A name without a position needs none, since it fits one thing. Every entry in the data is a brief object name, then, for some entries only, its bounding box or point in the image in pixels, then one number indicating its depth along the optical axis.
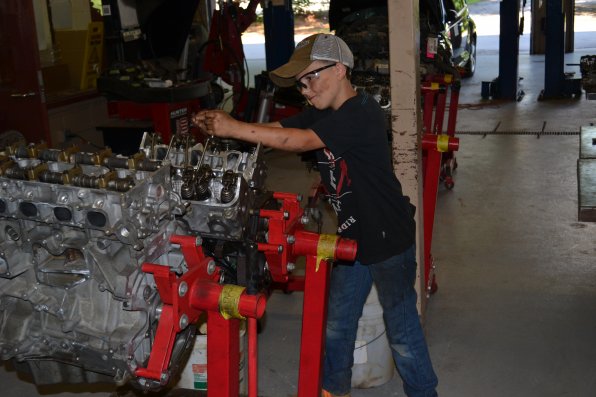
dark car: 6.56
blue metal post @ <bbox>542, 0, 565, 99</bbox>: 9.30
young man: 2.33
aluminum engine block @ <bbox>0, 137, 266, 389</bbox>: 2.13
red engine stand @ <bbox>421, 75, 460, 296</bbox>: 3.28
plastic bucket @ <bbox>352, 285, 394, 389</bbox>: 3.08
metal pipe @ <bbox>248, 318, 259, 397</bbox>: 2.11
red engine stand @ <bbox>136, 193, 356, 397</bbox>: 1.97
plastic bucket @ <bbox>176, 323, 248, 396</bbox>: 2.84
